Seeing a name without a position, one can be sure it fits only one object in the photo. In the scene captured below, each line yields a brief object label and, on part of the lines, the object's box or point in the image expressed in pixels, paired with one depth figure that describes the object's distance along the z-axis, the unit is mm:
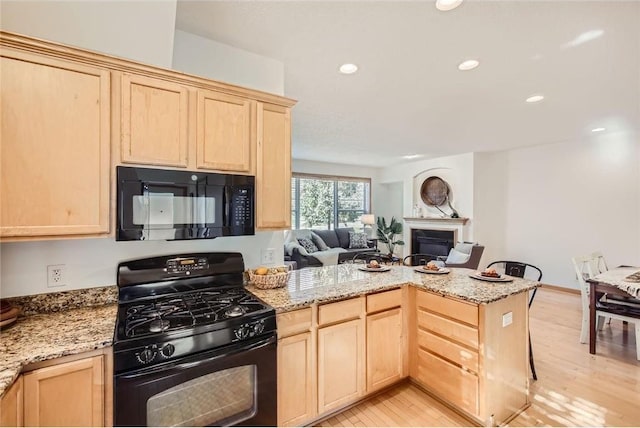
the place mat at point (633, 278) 2855
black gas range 1296
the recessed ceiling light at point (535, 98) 3143
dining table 2732
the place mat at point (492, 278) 2320
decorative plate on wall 6741
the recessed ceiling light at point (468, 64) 2418
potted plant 8227
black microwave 1559
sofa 6176
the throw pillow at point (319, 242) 6926
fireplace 6654
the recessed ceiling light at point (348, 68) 2512
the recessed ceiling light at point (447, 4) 1691
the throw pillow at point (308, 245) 6609
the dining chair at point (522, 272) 2583
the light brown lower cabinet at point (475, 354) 1920
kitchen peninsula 1857
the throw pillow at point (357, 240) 7572
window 7621
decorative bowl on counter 2102
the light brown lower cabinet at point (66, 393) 1138
